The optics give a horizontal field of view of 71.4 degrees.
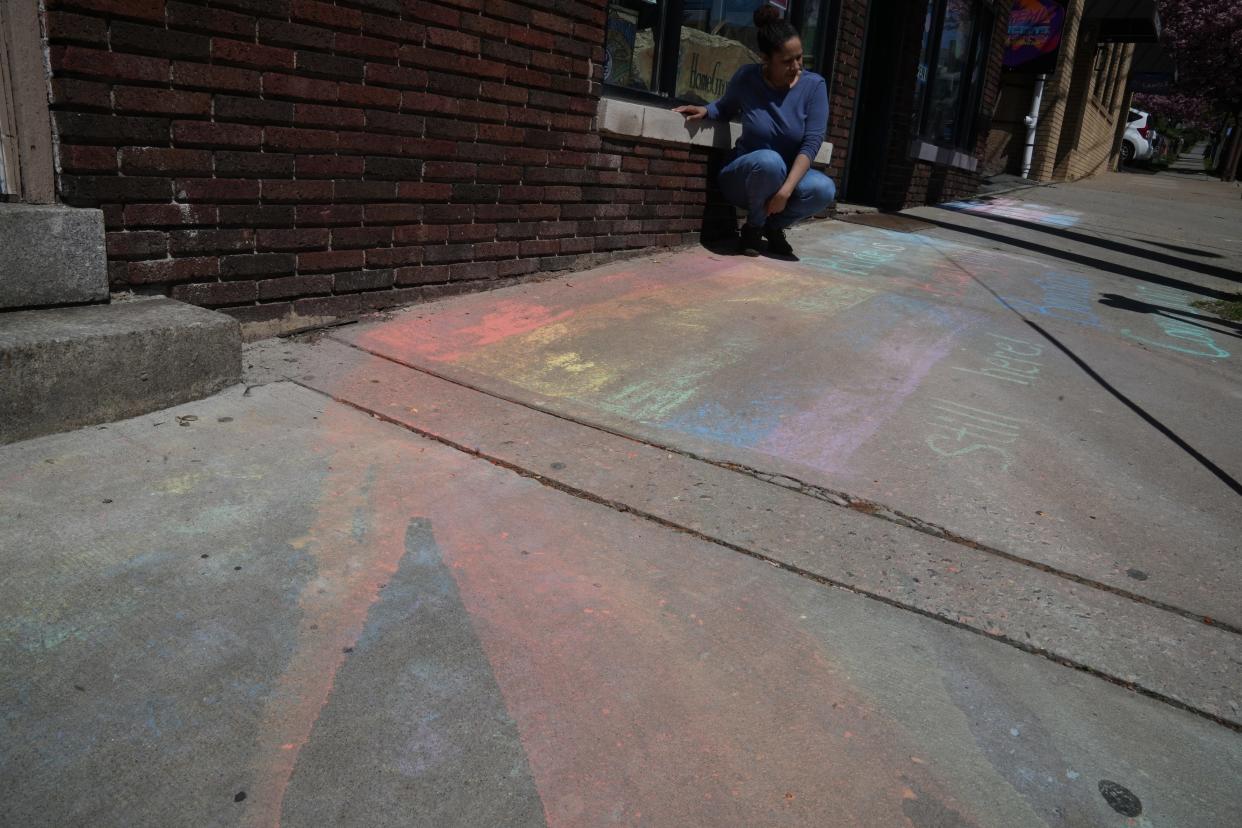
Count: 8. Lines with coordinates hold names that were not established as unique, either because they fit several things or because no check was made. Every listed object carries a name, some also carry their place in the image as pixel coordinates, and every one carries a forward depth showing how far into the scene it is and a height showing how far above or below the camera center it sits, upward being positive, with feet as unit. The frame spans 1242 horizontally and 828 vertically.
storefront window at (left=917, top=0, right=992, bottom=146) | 31.83 +4.61
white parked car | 116.37 +8.37
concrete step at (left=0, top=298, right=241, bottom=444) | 8.62 -2.42
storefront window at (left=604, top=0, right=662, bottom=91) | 17.58 +2.45
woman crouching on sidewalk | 18.43 +1.02
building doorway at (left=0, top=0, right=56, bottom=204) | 9.33 +0.11
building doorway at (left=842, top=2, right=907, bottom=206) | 28.99 +2.50
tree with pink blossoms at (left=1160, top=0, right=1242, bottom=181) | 106.63 +19.64
